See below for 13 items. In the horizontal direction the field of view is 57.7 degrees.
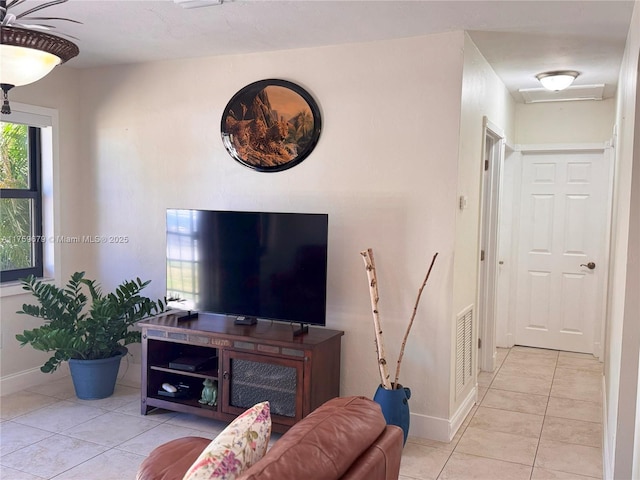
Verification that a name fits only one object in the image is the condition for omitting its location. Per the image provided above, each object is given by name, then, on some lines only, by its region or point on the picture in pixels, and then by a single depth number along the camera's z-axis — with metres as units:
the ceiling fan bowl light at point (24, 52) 2.01
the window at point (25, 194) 4.27
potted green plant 3.82
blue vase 3.21
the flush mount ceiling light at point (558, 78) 4.23
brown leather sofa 1.47
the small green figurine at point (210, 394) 3.65
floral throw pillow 1.52
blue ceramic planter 3.98
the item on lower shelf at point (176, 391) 3.74
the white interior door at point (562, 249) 5.50
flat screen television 3.46
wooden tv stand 3.34
